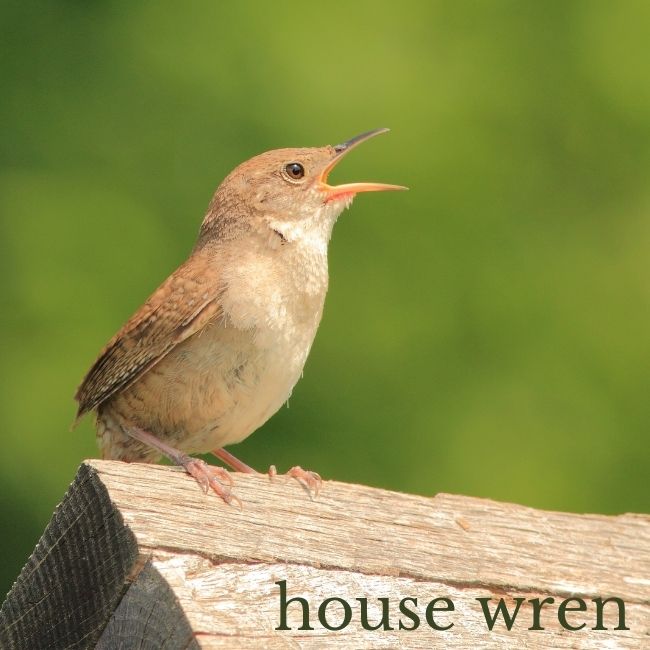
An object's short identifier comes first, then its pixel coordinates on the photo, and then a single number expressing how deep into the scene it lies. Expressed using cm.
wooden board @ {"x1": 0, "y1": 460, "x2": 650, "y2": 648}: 608
